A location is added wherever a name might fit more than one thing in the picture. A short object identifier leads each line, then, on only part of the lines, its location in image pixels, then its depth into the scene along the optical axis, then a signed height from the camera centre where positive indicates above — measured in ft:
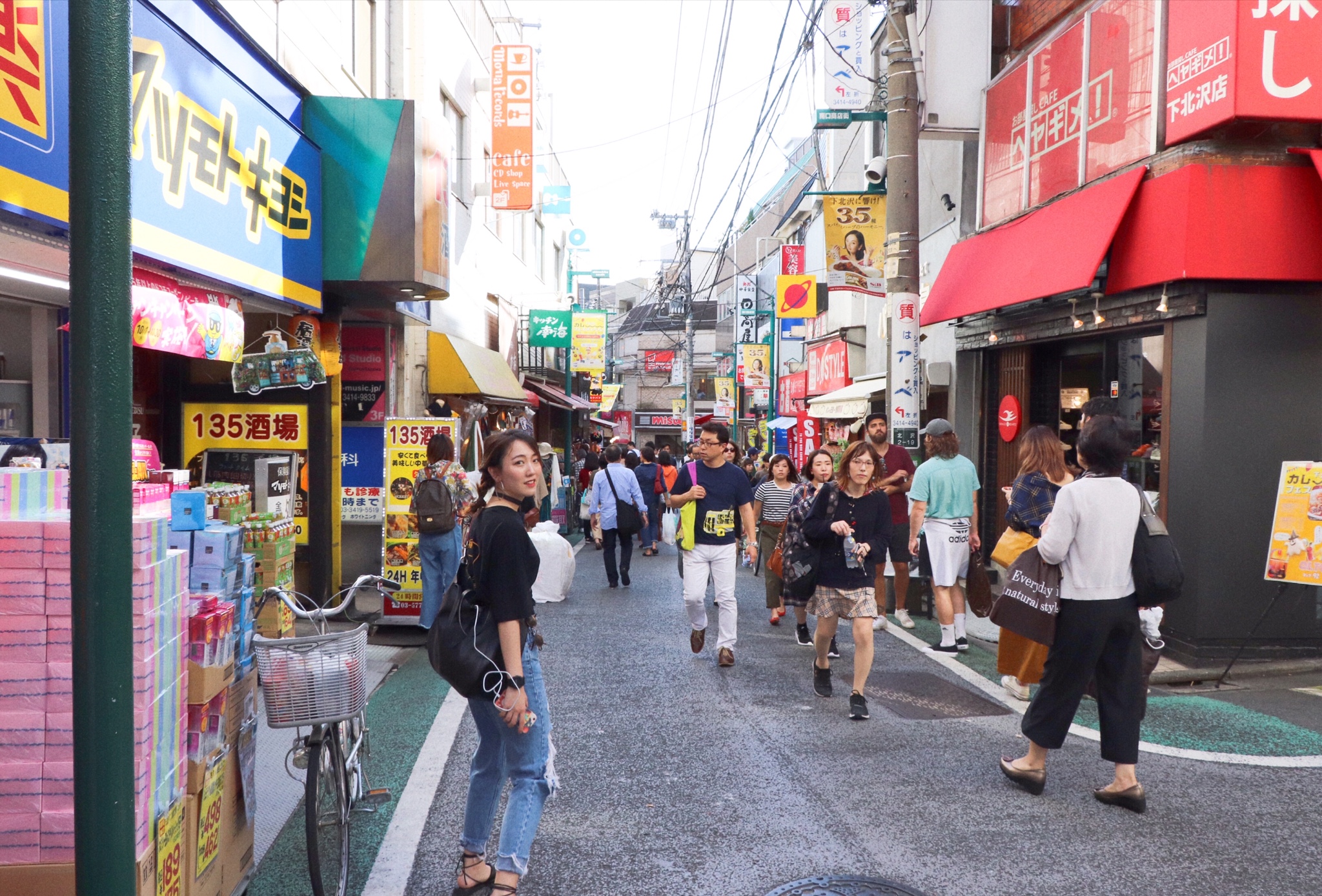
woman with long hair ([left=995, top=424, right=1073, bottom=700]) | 19.04 -1.23
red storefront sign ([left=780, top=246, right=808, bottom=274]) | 84.74 +15.45
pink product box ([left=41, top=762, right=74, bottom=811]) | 8.35 -3.41
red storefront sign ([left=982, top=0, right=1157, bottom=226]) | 27.17 +10.97
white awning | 48.60 +1.28
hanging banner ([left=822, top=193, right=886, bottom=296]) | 42.32 +9.16
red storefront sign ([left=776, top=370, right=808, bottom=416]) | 86.69 +2.96
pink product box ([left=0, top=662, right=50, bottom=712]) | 8.29 -2.48
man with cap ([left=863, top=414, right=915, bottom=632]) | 29.55 -2.54
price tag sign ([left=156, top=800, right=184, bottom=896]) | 8.73 -4.30
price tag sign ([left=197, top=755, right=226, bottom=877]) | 9.77 -4.42
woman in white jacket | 14.37 -2.92
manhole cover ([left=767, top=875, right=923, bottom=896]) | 11.51 -6.03
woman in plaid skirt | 19.27 -2.84
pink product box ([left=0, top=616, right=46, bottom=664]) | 8.30 -2.04
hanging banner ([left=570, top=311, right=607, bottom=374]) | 92.12 +8.62
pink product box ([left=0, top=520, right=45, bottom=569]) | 8.35 -1.16
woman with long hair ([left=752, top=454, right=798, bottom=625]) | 29.89 -2.97
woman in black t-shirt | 10.93 -3.40
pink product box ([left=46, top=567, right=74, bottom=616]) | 8.42 -1.61
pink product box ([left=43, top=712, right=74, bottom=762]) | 8.36 -2.96
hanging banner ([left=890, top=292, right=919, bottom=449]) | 30.30 +1.86
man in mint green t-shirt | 25.54 -2.71
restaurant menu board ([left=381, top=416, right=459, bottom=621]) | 28.43 -2.61
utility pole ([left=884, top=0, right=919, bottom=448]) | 30.27 +6.68
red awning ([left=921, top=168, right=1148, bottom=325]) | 26.86 +6.02
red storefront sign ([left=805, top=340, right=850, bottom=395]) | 68.69 +4.56
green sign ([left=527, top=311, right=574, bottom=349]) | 71.51 +7.51
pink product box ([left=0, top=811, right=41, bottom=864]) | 8.29 -3.87
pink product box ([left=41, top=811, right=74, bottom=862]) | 8.34 -3.88
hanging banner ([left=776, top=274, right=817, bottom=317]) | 70.18 +9.97
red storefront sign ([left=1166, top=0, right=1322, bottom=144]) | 21.94 +9.01
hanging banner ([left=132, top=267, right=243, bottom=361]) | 19.77 +2.43
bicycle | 10.83 -3.59
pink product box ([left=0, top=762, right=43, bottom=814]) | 8.29 -3.40
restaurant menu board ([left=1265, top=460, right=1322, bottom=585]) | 20.36 -2.35
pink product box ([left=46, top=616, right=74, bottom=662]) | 8.41 -2.05
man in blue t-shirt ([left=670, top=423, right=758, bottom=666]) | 23.98 -2.74
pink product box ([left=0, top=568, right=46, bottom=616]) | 8.32 -1.61
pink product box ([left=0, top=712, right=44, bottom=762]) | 8.29 -2.93
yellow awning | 44.29 +2.62
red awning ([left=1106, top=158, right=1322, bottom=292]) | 22.98 +5.23
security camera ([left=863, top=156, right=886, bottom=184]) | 37.65 +10.64
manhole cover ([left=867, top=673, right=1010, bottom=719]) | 19.63 -6.33
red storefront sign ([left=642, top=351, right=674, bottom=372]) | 199.93 +13.94
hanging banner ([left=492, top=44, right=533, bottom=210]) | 53.11 +17.50
